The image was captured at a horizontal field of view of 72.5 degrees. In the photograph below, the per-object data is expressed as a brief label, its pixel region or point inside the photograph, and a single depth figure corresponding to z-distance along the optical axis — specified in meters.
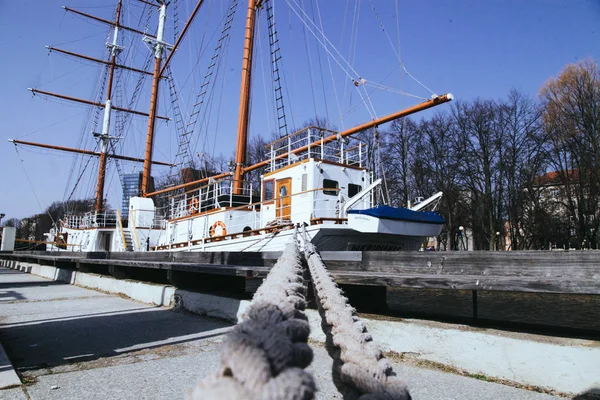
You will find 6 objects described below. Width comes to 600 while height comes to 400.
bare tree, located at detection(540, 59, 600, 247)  26.69
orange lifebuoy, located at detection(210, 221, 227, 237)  14.99
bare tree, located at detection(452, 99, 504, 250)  33.34
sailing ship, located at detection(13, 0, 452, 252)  11.59
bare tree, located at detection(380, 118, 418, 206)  35.50
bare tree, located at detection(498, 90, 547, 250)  31.06
